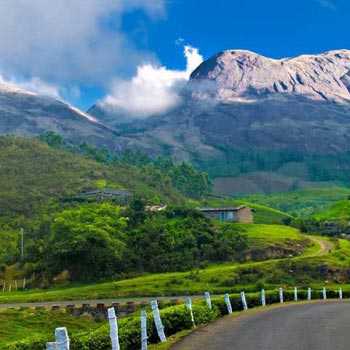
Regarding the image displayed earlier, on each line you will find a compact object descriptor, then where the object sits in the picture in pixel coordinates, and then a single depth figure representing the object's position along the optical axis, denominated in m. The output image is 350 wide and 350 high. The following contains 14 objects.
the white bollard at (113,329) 17.42
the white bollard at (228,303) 35.62
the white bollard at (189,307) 28.21
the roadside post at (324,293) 54.42
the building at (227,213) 147.88
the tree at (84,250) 96.88
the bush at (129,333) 18.50
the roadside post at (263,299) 42.94
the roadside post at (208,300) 32.51
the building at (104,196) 146.12
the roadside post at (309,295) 51.71
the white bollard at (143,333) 20.27
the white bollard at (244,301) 39.00
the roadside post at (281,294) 46.78
